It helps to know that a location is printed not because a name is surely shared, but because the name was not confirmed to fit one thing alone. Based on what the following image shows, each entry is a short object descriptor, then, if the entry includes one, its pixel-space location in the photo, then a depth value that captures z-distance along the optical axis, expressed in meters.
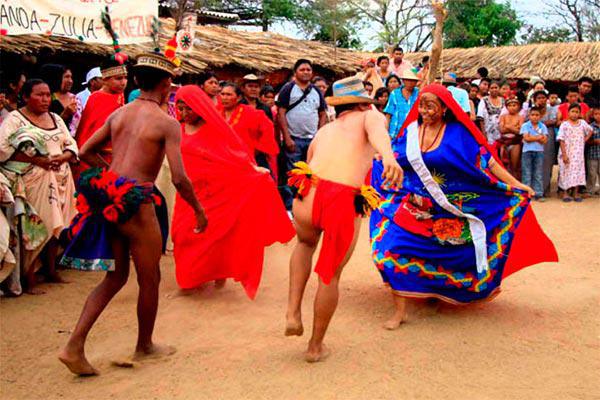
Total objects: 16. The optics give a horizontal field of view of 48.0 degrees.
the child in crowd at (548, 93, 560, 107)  12.65
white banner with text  7.48
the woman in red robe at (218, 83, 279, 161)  6.63
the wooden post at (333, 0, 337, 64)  16.64
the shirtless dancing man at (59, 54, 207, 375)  3.98
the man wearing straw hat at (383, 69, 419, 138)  9.54
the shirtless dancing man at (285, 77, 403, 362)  4.08
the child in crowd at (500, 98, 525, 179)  11.22
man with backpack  8.70
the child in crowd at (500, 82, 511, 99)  12.67
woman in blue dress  5.09
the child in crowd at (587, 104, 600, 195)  11.10
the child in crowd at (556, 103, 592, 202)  10.95
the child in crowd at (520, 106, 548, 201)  10.95
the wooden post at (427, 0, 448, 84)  7.85
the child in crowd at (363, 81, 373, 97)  11.10
